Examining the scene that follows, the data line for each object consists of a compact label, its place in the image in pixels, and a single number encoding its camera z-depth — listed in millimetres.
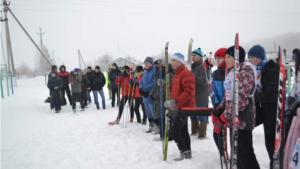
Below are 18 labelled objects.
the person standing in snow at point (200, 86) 4643
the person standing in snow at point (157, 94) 5057
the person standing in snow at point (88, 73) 10659
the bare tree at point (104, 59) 103838
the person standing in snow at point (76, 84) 9797
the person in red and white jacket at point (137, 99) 6844
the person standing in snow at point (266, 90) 2760
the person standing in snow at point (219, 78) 3579
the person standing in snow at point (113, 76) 10203
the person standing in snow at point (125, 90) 7081
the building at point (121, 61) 53438
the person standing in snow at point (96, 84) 9977
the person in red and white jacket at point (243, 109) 2465
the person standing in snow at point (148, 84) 5574
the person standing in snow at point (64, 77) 10509
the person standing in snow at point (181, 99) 3539
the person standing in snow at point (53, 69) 9719
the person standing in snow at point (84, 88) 10643
